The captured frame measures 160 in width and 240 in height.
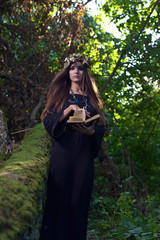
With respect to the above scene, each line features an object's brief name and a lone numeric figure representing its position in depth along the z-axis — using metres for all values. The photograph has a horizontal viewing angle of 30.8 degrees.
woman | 3.12
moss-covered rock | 1.77
